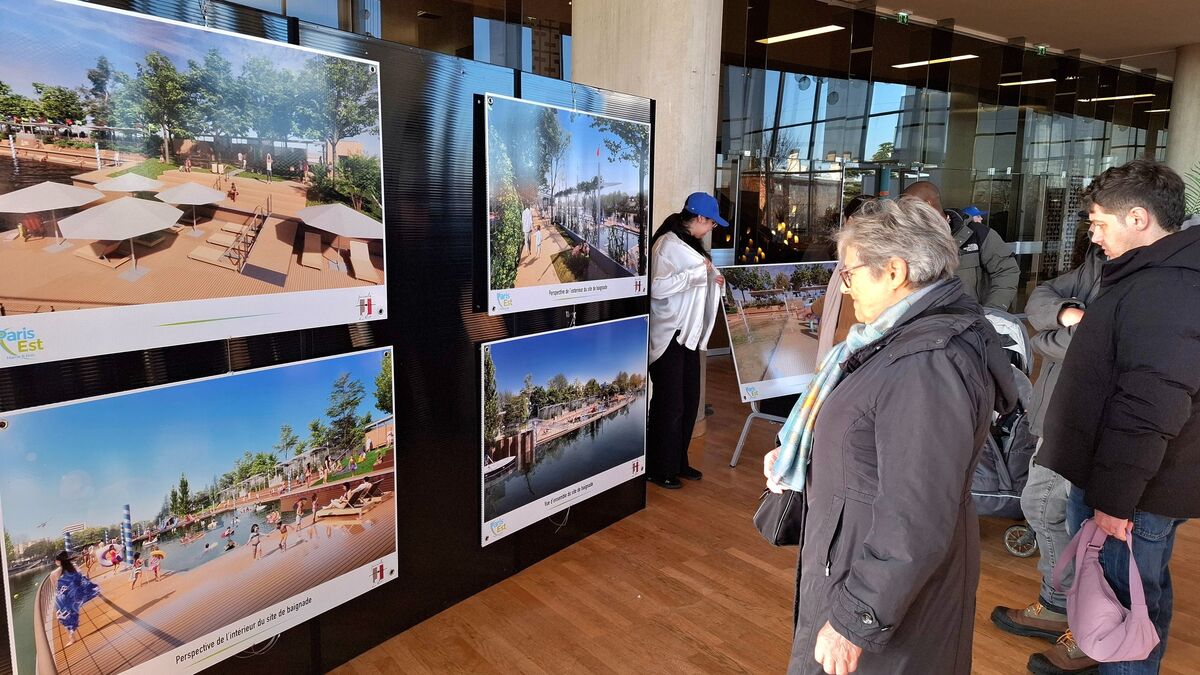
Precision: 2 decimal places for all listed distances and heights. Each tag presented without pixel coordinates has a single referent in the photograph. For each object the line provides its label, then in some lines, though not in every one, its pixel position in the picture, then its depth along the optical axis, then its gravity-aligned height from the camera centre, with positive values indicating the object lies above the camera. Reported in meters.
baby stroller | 3.81 -1.24
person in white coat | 4.57 -0.67
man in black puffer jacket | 2.13 -0.49
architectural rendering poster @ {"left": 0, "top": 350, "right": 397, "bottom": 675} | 1.94 -0.90
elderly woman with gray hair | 1.53 -0.51
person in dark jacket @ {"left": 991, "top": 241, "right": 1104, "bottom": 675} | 2.84 -1.07
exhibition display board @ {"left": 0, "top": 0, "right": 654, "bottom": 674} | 1.91 -0.34
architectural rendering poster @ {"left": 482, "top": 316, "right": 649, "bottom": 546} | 3.30 -0.99
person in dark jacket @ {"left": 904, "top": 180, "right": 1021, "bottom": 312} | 4.66 -0.32
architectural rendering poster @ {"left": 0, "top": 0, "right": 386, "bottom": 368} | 1.83 +0.05
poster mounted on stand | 5.02 -0.75
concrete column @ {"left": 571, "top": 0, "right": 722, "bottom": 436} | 5.21 +0.96
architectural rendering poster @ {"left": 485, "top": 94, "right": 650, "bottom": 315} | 3.14 +0.01
